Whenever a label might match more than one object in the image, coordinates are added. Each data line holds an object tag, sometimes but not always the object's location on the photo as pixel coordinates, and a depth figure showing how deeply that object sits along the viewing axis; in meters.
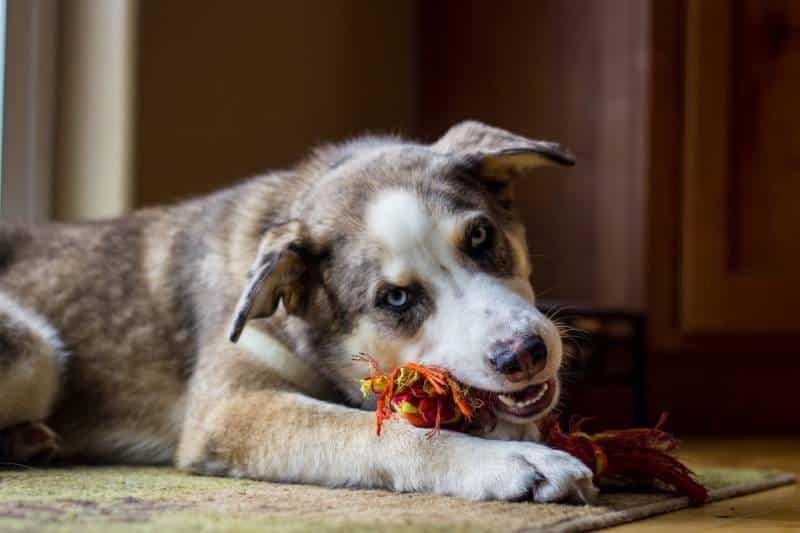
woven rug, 1.74
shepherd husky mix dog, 2.09
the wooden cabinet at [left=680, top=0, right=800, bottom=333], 3.78
